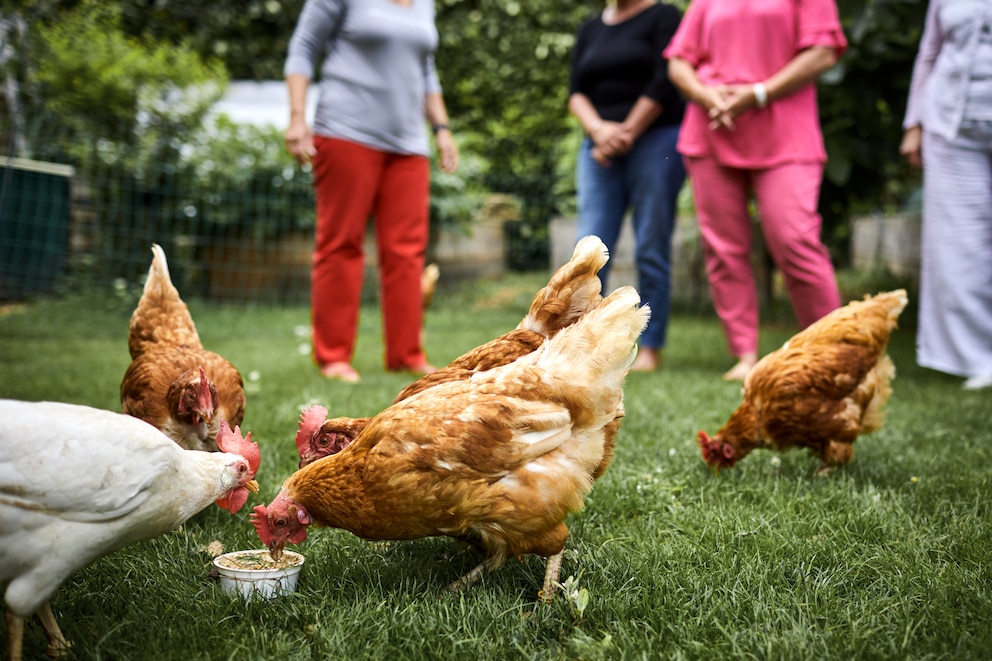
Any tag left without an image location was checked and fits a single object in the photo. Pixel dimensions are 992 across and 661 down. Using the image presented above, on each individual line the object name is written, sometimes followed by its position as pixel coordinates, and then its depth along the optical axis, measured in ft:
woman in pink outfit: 12.92
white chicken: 4.67
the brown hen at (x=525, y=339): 7.07
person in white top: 13.15
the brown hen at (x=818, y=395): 9.04
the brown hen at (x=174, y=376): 7.86
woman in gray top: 13.89
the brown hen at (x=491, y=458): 5.77
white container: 5.91
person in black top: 15.30
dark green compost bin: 22.31
